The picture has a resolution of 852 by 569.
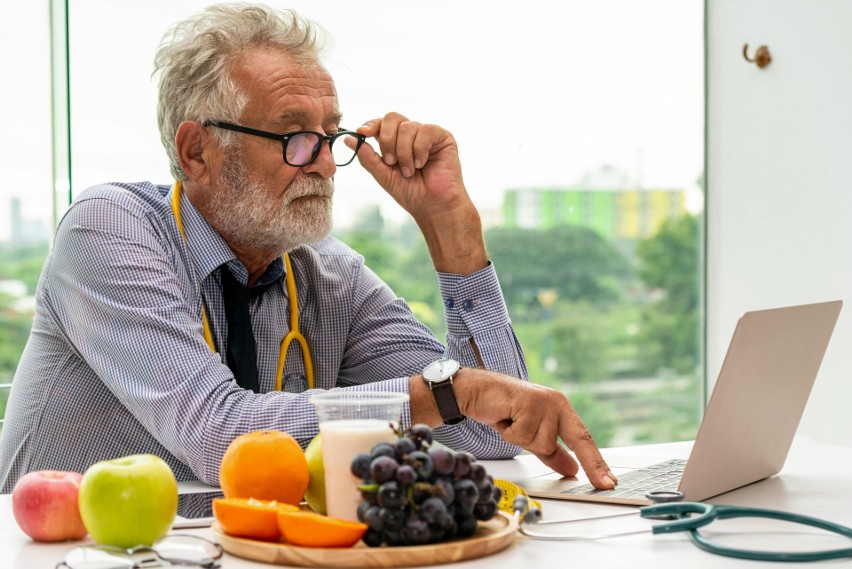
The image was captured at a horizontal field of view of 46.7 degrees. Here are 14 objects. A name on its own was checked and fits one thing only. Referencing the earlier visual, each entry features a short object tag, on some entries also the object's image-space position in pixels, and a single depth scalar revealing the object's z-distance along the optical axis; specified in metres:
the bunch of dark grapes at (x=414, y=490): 0.92
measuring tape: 1.17
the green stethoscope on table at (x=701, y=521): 0.98
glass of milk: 1.01
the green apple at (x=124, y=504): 1.00
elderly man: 1.60
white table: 0.98
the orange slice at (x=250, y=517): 0.98
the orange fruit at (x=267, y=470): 1.09
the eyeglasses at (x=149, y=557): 0.95
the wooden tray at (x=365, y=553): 0.93
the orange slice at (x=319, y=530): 0.94
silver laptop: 1.23
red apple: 1.07
